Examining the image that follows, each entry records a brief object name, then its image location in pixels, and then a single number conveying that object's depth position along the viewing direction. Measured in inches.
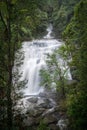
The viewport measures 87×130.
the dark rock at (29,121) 607.5
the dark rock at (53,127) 595.0
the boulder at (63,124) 596.0
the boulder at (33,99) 801.7
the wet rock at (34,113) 664.2
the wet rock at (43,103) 753.1
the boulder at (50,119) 620.0
